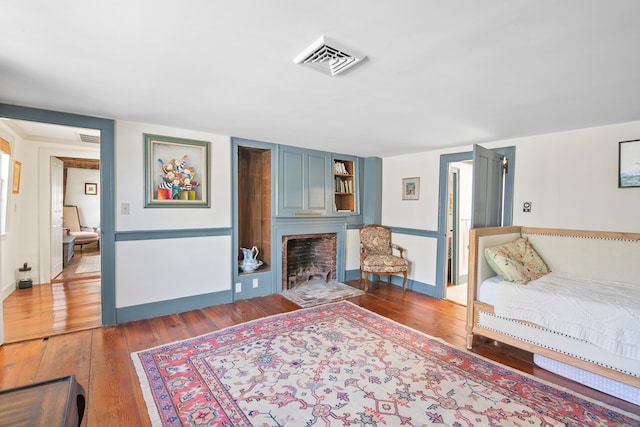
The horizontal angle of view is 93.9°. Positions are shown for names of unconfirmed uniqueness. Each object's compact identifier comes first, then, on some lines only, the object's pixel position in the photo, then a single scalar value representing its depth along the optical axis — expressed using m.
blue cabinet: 4.39
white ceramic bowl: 4.21
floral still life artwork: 3.38
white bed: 2.10
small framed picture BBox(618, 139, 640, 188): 2.82
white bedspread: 2.07
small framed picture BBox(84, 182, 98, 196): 8.53
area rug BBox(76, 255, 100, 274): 5.53
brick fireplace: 4.50
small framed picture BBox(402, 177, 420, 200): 4.76
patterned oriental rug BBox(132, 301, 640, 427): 1.87
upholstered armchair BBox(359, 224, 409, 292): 4.60
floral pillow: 2.78
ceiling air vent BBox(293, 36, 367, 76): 1.59
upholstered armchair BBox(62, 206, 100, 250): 7.38
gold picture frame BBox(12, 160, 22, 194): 3.98
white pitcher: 4.25
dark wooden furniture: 0.96
